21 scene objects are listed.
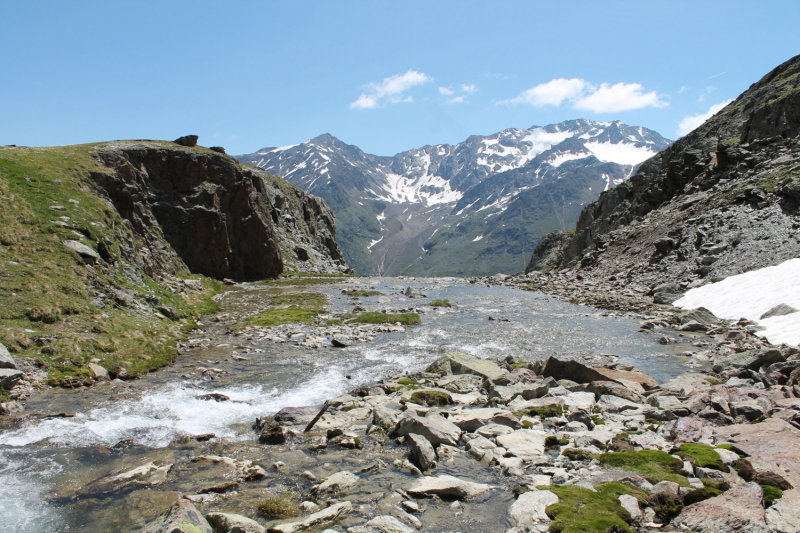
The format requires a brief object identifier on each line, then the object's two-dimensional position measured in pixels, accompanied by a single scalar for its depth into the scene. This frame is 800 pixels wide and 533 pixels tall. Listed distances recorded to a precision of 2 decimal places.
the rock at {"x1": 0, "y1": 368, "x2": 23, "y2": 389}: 13.49
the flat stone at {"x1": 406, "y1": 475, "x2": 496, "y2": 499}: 8.41
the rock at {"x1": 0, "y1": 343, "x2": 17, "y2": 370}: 14.22
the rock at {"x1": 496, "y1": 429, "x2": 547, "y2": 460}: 10.09
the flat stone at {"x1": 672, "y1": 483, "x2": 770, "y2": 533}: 6.19
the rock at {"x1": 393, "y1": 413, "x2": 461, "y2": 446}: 10.90
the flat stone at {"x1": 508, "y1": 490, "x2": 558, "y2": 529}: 7.20
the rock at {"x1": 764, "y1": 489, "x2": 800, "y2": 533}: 6.11
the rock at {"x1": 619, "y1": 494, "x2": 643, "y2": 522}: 6.90
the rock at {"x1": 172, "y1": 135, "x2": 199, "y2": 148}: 74.25
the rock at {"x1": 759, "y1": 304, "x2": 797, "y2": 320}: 24.25
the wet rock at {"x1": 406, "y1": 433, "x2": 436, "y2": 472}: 9.73
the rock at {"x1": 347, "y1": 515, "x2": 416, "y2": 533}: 7.05
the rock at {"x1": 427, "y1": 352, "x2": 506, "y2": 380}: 18.58
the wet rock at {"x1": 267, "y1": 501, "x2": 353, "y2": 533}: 7.14
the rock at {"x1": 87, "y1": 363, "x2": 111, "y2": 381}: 16.08
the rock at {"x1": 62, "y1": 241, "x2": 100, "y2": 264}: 24.27
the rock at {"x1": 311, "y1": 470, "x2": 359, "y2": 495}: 8.68
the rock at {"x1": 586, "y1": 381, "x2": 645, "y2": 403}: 14.27
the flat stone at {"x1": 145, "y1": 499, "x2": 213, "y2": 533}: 6.46
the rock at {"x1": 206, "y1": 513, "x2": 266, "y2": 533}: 7.03
